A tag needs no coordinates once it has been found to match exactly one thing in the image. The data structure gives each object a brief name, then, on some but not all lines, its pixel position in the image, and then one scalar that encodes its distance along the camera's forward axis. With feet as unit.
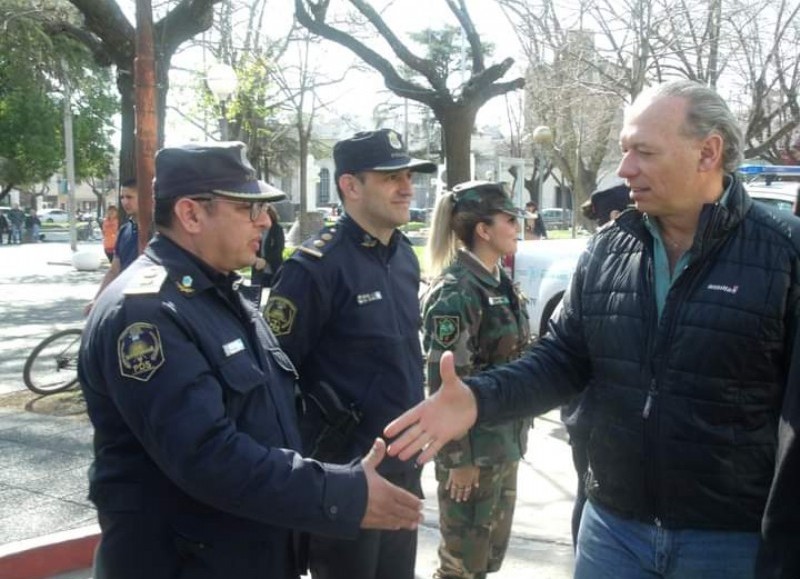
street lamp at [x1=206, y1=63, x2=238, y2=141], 59.57
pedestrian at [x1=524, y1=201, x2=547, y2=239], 49.70
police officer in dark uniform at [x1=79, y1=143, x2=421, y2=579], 6.72
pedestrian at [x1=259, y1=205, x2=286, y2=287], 40.37
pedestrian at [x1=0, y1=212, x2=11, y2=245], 138.00
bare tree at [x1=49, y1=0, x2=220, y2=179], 29.04
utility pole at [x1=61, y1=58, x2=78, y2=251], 103.55
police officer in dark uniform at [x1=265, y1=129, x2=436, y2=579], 10.33
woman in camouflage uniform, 12.01
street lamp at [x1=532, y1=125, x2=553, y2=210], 73.29
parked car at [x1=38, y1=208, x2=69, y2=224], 221.87
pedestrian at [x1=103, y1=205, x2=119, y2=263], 51.40
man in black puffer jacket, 7.18
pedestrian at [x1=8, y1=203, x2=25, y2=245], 139.64
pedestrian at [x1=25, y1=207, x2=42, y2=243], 149.89
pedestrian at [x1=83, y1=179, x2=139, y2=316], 25.48
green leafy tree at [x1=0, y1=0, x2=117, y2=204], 38.09
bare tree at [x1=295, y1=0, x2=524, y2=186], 34.01
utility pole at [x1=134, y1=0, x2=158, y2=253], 23.56
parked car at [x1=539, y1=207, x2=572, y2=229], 187.11
